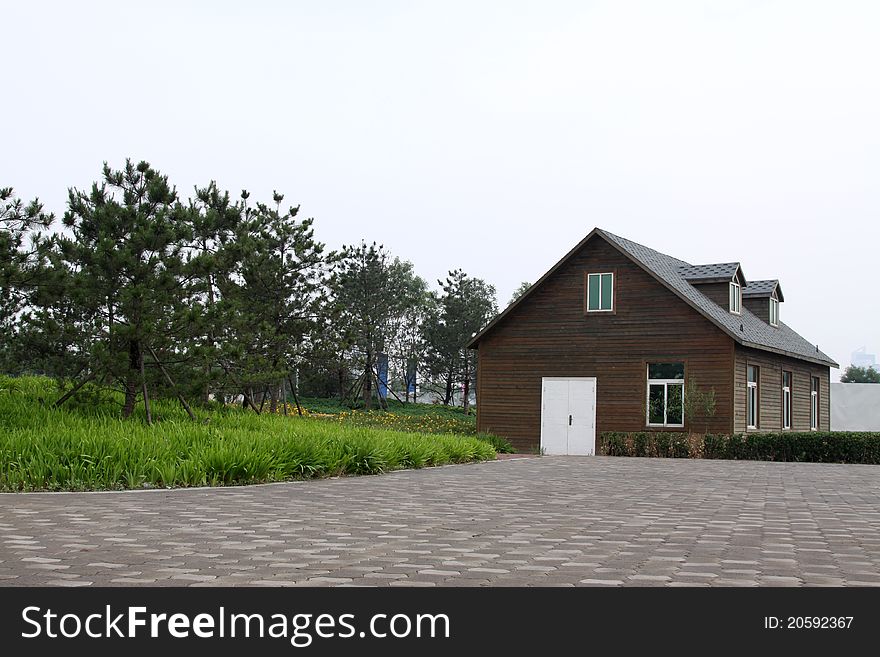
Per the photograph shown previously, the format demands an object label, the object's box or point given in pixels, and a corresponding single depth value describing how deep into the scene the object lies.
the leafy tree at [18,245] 15.94
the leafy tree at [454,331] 54.34
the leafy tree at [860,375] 83.94
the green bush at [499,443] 27.05
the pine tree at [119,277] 17.38
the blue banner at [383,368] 54.22
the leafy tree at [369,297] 47.80
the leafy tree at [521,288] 73.34
